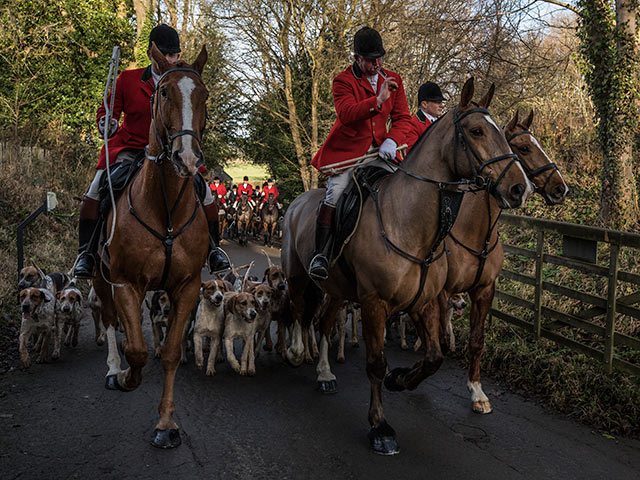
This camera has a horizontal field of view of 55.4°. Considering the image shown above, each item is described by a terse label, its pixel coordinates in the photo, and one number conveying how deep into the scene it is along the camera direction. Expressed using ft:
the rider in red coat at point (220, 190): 83.35
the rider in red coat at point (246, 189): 84.84
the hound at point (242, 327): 22.98
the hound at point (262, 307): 24.71
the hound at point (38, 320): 23.71
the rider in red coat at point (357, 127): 17.84
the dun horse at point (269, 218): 72.13
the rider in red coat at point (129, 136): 17.31
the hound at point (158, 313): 24.44
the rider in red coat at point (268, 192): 77.10
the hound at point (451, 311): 25.31
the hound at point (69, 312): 25.21
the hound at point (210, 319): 23.52
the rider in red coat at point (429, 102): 25.56
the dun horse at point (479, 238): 19.61
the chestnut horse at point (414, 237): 14.79
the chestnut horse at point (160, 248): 15.29
